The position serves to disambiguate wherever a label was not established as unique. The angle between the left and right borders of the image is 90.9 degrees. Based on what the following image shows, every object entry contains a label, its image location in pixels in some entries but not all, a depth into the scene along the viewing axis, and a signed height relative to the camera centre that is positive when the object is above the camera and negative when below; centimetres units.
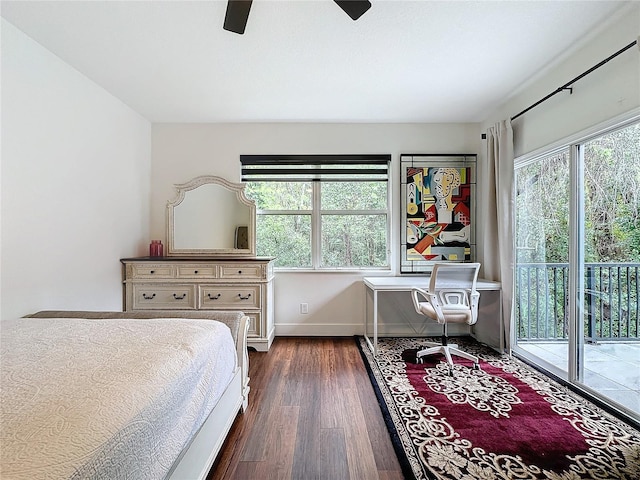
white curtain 302 +34
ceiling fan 159 +123
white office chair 271 -45
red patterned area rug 156 -109
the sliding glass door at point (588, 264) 207 -14
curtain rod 185 +117
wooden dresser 321 -43
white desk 308 -57
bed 75 -47
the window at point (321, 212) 376 +37
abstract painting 369 +38
